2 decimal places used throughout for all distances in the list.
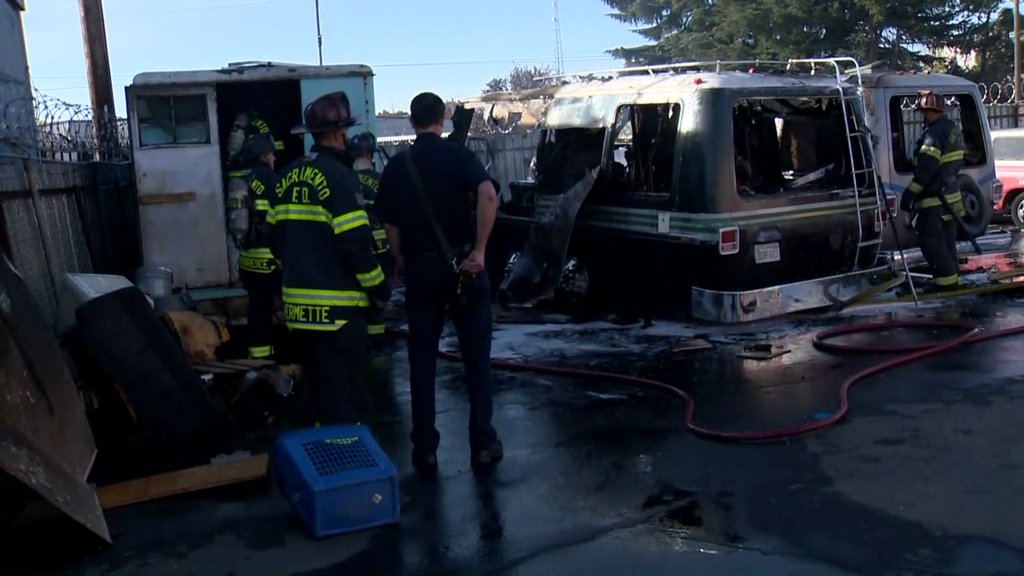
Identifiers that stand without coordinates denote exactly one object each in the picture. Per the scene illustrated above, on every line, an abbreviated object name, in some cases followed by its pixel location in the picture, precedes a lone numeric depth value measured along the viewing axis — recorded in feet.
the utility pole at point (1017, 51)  88.19
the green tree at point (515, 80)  220.64
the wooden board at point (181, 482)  16.05
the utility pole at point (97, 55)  42.11
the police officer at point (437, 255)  16.92
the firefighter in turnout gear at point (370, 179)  23.97
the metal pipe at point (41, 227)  23.01
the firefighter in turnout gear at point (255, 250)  23.62
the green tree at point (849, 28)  98.63
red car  50.83
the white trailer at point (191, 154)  29.99
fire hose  18.16
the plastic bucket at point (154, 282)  26.94
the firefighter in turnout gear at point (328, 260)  16.35
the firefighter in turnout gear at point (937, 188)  29.17
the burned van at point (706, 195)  25.38
